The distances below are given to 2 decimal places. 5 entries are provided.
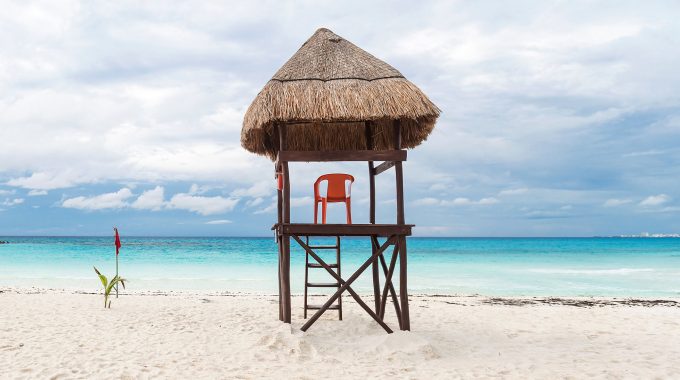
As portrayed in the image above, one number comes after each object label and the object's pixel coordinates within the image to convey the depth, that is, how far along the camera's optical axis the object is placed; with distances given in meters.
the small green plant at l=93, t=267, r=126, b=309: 8.55
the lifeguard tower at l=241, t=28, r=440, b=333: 6.16
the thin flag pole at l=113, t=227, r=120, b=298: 9.07
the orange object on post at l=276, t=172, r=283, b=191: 7.28
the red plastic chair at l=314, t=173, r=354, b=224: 7.01
